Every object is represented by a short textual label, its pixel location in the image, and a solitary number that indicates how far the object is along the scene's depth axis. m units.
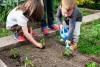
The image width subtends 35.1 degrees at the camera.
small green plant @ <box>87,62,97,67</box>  2.30
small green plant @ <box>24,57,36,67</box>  2.38
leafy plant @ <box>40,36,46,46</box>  2.82
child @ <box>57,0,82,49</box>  2.56
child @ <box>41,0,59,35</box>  3.06
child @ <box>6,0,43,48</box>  2.74
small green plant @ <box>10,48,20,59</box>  2.57
